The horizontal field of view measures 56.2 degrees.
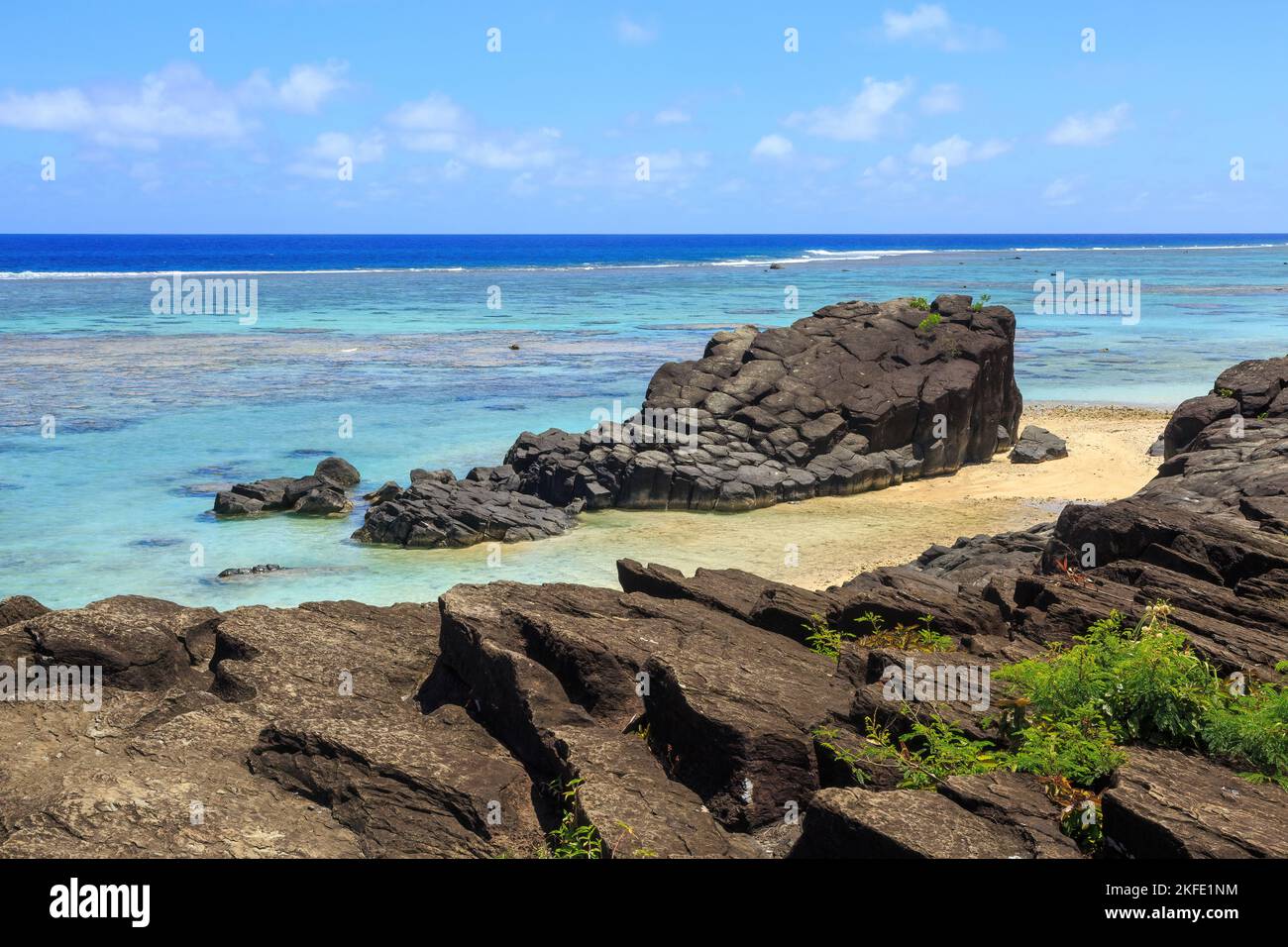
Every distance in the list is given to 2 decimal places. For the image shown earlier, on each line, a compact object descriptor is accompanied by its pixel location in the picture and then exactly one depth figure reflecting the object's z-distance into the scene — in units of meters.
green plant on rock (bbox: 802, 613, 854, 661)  11.60
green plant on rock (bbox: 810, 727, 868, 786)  8.55
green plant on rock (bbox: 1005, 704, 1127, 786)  7.87
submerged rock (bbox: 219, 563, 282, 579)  22.06
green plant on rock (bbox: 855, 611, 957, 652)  11.43
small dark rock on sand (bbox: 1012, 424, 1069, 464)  32.50
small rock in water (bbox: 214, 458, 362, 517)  27.16
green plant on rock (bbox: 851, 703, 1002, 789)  8.33
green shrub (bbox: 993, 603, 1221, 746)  8.51
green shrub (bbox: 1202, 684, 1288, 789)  8.00
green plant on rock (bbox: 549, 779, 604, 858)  7.91
